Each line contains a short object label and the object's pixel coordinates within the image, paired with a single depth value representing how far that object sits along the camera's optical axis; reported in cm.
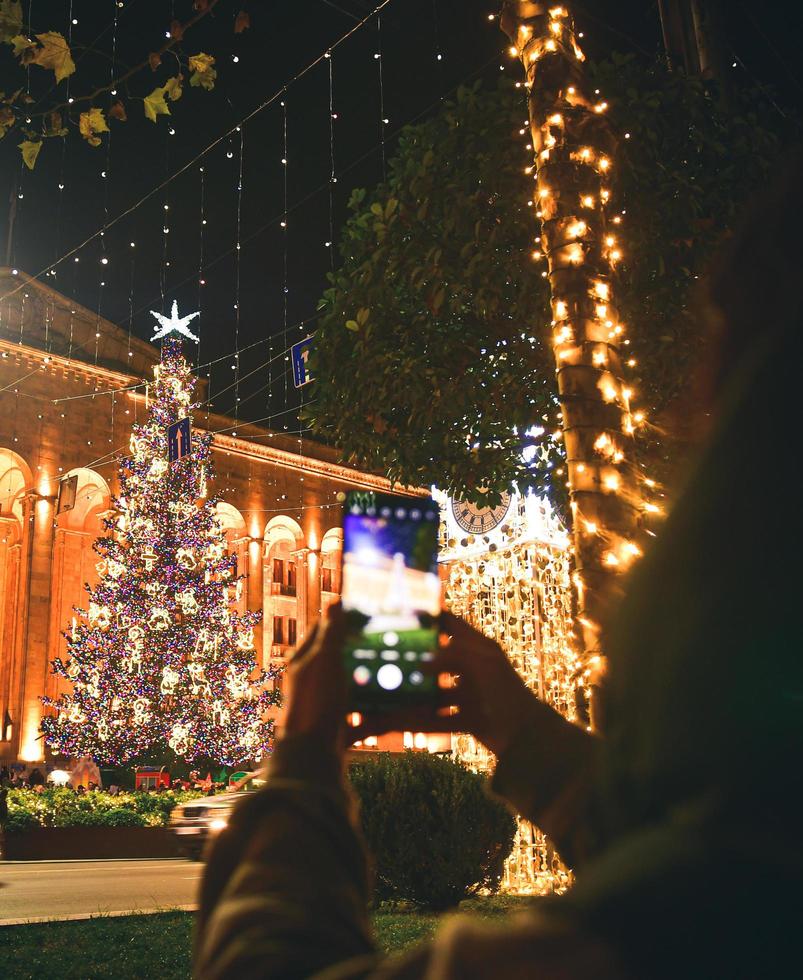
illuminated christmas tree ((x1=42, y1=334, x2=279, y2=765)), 2292
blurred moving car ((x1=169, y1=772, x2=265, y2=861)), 1510
